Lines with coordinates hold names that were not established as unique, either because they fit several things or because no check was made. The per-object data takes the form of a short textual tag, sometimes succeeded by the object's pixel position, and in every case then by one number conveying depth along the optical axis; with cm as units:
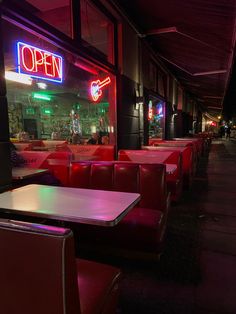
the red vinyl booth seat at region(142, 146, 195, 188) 519
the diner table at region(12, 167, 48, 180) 301
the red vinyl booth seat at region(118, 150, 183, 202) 422
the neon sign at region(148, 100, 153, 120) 811
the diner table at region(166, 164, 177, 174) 308
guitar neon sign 572
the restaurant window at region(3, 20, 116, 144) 337
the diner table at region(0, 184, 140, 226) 162
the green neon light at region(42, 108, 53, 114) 1177
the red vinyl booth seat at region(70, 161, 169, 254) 241
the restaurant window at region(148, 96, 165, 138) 1027
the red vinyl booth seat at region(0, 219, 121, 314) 95
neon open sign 305
